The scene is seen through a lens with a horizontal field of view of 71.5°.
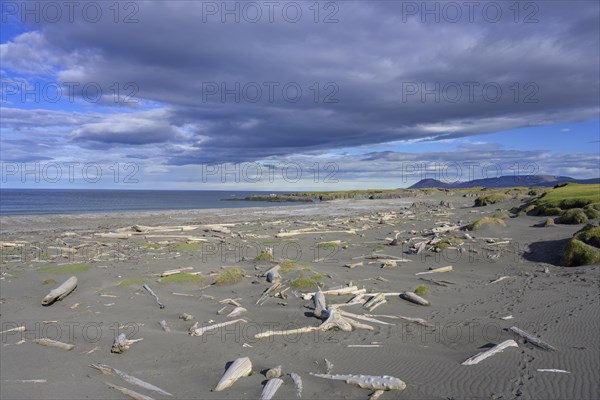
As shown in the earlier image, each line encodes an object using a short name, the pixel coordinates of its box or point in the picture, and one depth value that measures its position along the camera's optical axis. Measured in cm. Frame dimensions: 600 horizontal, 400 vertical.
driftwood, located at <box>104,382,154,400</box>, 597
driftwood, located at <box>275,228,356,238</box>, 2503
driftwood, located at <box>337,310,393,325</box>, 915
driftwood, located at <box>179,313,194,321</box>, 963
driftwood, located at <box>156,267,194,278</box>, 1373
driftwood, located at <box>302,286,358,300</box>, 1125
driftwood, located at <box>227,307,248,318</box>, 973
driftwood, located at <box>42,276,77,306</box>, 1107
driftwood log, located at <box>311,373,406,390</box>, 610
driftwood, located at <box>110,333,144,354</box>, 782
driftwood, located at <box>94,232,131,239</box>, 2361
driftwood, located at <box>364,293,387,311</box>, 1020
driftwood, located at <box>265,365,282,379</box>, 652
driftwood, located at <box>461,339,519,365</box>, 702
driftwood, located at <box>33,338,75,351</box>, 801
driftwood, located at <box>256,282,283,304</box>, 1089
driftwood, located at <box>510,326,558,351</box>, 747
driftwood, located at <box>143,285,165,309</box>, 1073
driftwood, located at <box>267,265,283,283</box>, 1252
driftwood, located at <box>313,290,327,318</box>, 953
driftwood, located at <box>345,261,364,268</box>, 1539
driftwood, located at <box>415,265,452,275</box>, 1420
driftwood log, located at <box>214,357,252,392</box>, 632
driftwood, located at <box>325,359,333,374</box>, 677
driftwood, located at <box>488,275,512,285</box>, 1308
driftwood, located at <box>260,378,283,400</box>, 587
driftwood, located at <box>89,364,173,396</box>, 629
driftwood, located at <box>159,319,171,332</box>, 895
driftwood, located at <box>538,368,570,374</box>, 654
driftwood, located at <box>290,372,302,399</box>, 602
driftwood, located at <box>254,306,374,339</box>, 852
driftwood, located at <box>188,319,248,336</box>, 862
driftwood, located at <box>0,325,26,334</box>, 908
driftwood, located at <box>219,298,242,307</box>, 1060
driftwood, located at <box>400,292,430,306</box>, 1057
